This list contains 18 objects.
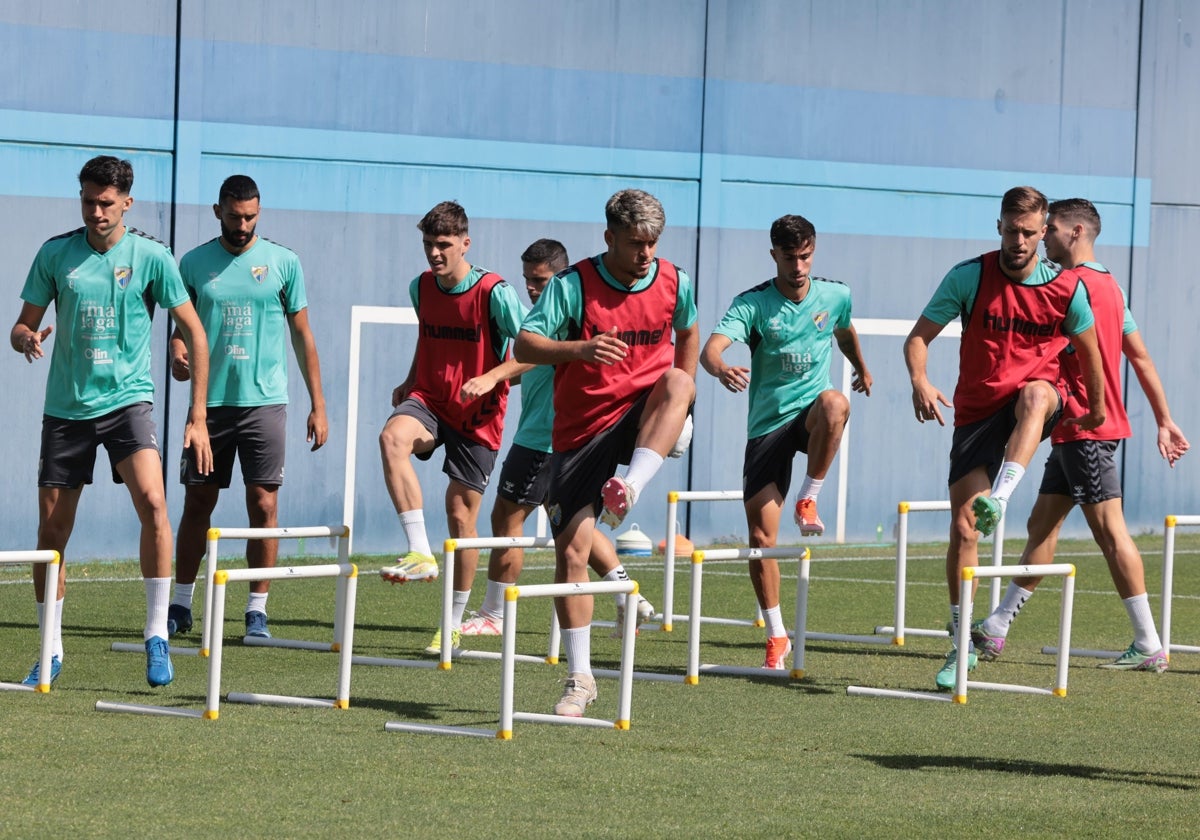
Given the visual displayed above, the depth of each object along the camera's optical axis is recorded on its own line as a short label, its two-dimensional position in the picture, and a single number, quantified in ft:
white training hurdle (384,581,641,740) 45.28
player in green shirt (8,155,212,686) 52.95
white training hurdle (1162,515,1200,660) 64.18
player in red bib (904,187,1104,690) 57.47
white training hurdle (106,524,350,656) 50.96
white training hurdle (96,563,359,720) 46.75
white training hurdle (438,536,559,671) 55.42
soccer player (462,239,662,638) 63.10
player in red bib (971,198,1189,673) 62.18
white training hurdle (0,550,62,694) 49.65
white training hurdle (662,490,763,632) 63.10
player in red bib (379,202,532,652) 62.90
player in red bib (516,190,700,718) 48.78
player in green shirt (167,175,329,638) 64.08
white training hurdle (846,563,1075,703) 53.42
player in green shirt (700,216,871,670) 61.67
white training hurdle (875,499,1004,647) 67.36
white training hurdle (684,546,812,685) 55.98
